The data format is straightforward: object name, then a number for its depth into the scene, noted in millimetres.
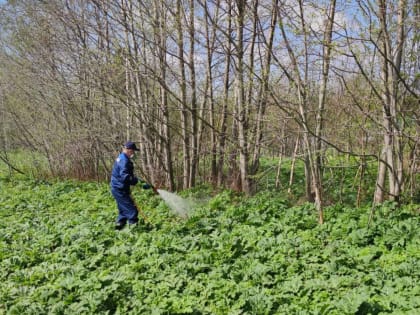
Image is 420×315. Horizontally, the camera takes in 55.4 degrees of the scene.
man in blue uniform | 7797
